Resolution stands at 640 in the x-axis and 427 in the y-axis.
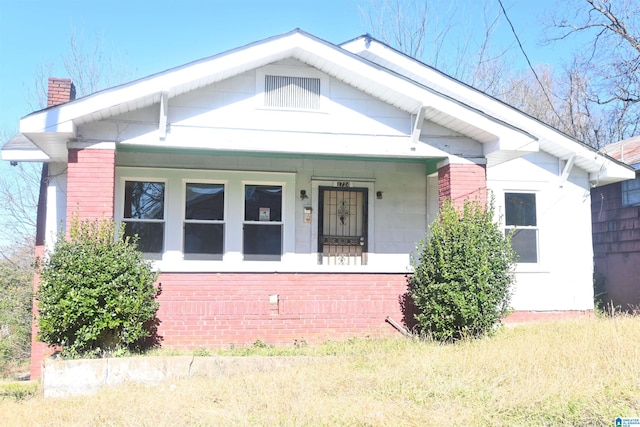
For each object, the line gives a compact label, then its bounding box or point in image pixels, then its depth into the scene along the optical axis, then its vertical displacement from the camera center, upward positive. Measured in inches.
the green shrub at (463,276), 355.6 -12.8
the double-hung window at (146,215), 438.3 +29.0
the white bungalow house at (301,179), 366.6 +56.6
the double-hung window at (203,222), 445.7 +24.0
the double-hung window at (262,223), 453.1 +23.8
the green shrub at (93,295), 316.8 -21.9
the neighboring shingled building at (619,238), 554.6 +16.6
